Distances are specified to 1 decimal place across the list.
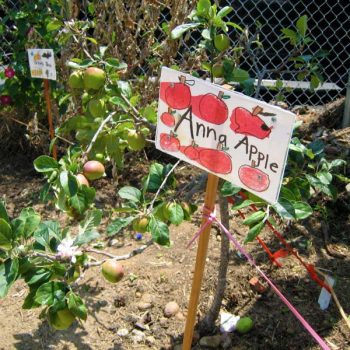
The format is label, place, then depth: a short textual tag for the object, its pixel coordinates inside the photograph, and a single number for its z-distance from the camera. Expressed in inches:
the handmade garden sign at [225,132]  42.6
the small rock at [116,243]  93.5
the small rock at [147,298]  79.1
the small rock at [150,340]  72.5
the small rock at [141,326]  74.7
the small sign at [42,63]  97.9
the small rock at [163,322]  74.8
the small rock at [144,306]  77.9
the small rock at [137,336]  72.9
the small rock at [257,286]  78.5
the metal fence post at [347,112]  126.8
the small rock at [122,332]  74.0
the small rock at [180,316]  75.7
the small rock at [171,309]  76.2
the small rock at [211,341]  70.5
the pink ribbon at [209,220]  52.2
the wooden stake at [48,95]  102.1
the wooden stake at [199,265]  52.4
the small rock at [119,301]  79.4
